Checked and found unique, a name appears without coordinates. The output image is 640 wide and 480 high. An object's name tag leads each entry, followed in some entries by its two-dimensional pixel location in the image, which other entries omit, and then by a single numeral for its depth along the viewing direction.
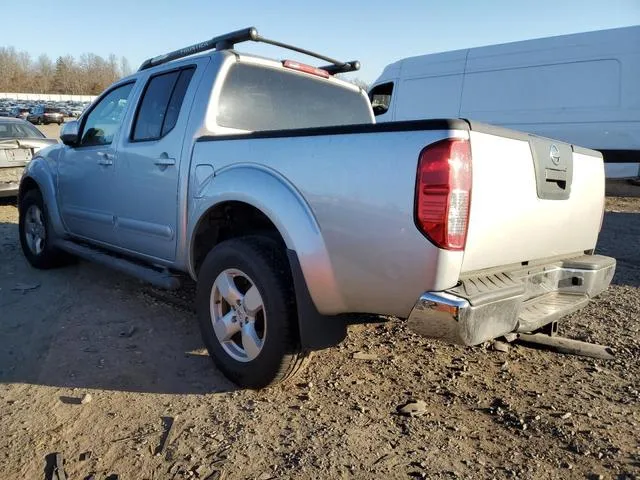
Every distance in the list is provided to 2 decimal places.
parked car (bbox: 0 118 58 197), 8.57
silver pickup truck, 2.23
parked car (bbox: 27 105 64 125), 43.12
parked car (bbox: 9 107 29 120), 44.54
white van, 9.08
